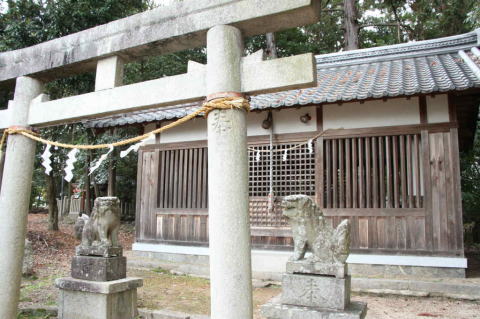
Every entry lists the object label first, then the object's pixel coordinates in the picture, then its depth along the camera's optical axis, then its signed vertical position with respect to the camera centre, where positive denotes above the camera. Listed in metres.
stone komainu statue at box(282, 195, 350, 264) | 4.20 -0.38
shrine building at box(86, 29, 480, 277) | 7.48 +0.84
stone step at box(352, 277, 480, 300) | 6.59 -1.61
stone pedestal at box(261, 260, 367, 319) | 3.92 -1.03
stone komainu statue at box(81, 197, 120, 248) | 5.71 -0.37
